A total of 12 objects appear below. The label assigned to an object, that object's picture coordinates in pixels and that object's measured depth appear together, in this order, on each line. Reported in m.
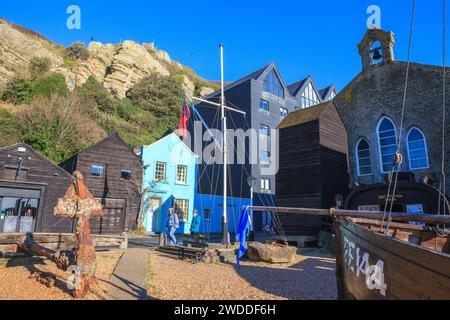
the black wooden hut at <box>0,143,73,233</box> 19.94
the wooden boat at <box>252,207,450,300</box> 2.19
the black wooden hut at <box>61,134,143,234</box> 23.38
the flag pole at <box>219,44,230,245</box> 14.57
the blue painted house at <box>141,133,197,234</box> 25.75
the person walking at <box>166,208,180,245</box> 14.88
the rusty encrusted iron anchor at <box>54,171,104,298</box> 6.11
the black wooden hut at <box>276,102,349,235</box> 18.06
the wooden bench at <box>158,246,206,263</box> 11.74
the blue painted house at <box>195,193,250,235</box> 28.33
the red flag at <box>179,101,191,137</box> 21.78
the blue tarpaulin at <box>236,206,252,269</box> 10.94
